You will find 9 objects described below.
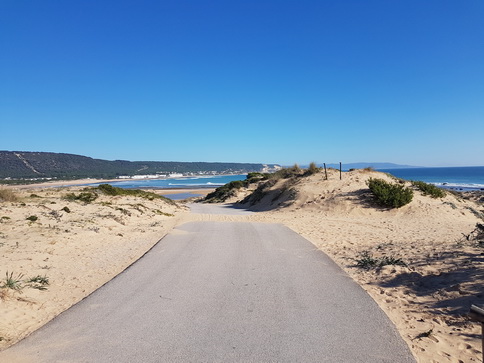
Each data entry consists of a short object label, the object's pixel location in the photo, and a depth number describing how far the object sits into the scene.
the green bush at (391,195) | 20.84
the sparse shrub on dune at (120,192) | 29.67
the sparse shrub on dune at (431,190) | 23.33
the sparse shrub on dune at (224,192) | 46.28
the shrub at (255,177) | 51.06
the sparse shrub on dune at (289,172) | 35.38
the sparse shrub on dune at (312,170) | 32.44
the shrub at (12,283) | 6.12
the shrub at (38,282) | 6.48
